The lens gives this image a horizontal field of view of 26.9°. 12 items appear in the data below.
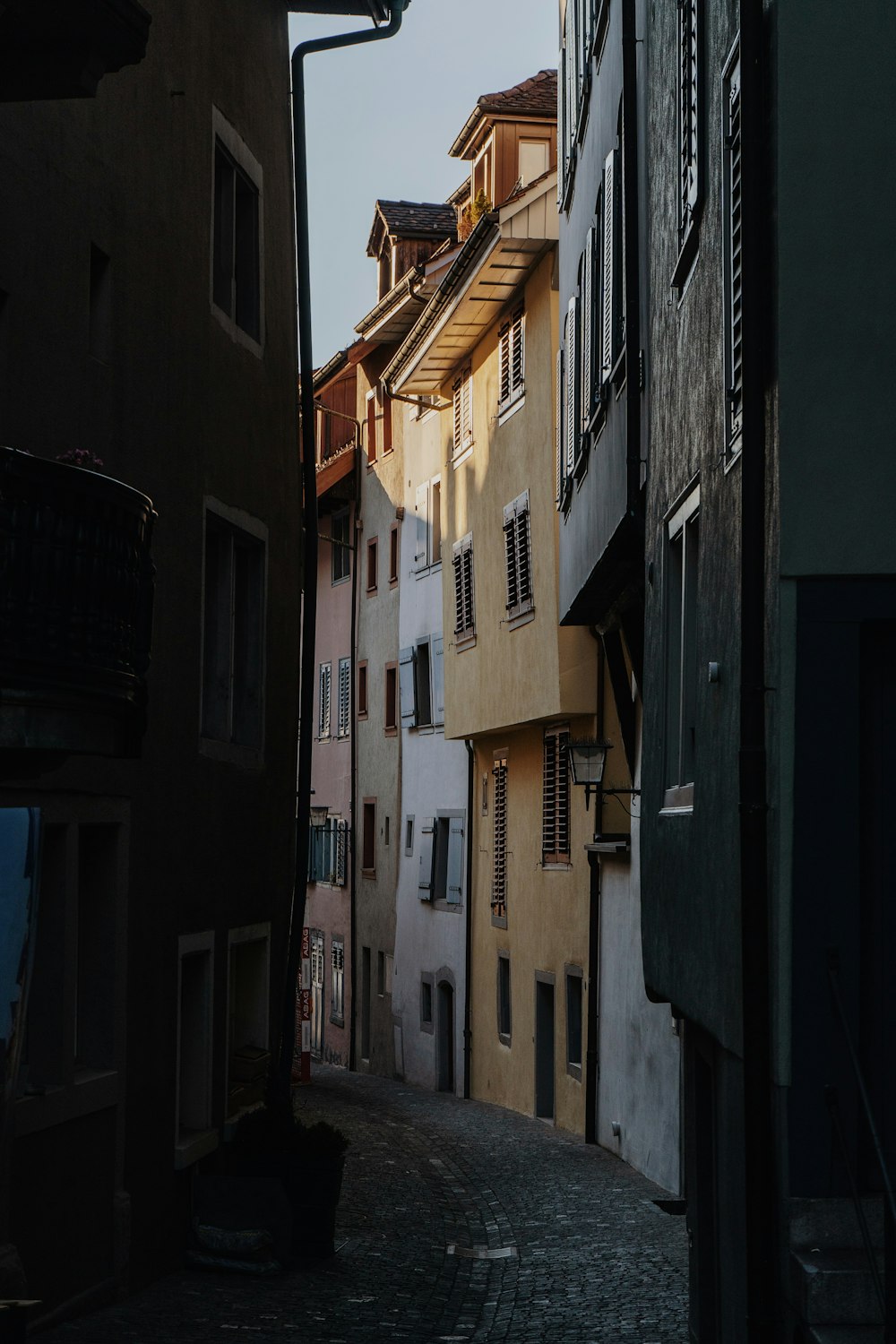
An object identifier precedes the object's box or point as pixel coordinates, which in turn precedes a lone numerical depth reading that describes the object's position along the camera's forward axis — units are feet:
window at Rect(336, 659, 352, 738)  137.18
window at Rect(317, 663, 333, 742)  144.15
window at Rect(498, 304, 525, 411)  83.51
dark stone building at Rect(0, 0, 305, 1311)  27.91
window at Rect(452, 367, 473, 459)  97.81
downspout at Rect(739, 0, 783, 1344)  21.72
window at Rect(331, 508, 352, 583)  139.33
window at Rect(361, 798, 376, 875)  129.18
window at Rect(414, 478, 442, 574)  112.37
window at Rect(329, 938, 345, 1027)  134.00
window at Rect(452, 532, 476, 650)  92.32
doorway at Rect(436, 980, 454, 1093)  107.34
